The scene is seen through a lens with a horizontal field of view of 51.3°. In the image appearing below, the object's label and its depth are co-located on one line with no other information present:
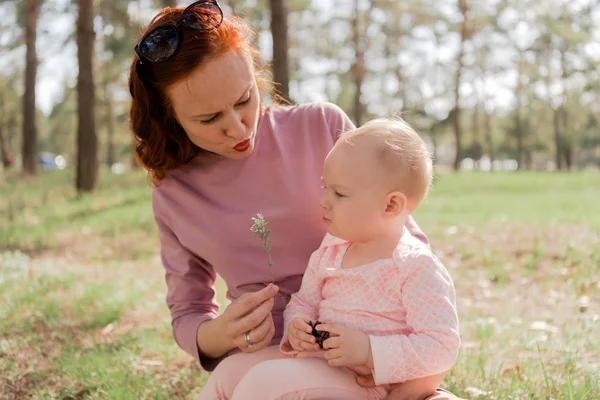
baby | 1.69
